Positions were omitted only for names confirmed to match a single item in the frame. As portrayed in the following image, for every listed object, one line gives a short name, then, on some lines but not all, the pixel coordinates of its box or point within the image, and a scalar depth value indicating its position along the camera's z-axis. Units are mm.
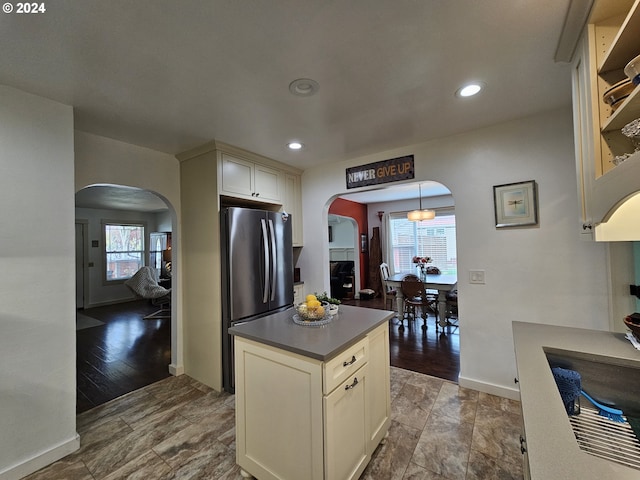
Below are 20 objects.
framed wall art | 2238
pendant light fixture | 5008
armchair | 5539
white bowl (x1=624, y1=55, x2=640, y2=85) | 897
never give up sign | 2863
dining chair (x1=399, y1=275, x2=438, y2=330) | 4195
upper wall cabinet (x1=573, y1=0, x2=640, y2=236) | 948
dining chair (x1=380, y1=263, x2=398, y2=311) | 5012
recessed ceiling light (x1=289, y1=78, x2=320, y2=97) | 1693
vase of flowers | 4973
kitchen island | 1306
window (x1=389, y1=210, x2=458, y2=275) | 6172
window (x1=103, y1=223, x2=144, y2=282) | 6918
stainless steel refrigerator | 2594
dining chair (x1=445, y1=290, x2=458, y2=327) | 4316
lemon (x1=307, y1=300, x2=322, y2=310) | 1770
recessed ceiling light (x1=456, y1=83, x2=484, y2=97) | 1792
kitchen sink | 873
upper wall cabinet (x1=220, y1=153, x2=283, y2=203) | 2745
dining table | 4145
